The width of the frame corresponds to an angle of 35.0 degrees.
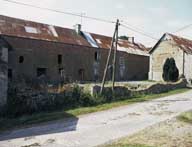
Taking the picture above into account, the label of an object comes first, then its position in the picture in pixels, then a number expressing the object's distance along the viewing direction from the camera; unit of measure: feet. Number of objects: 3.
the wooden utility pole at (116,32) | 78.59
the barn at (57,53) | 112.06
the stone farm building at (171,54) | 140.05
